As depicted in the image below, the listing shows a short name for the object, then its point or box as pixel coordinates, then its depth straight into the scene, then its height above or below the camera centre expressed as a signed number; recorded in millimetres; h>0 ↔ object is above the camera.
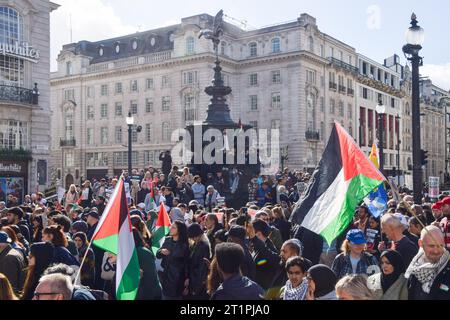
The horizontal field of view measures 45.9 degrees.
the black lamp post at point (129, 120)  23516 +2056
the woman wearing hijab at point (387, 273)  5355 -1124
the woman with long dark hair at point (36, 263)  6320 -1184
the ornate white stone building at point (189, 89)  55000 +8667
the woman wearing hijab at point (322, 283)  5004 -1113
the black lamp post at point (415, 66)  12055 +2280
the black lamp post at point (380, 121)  21412 +1935
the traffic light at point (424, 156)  14723 +266
